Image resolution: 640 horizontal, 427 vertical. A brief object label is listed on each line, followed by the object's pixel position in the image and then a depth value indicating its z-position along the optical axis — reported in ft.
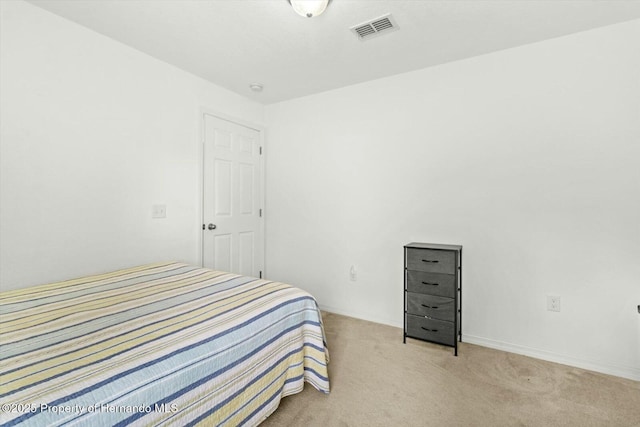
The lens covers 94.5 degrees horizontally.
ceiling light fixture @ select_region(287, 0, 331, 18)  5.60
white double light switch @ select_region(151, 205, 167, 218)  8.38
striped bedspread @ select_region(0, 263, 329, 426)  2.75
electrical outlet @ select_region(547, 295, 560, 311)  7.21
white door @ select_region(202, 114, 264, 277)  9.96
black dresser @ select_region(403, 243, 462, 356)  7.44
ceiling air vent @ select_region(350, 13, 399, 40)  6.54
